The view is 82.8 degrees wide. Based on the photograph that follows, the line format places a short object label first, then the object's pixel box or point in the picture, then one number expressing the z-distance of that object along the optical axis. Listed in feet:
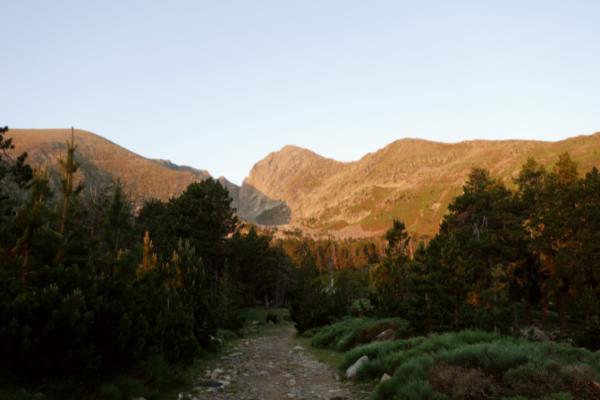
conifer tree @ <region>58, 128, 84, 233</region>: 26.84
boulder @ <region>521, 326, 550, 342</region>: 64.50
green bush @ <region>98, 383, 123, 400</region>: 20.83
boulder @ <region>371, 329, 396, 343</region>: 49.40
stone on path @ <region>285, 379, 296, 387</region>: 34.64
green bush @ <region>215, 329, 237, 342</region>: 71.16
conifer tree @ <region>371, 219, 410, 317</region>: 70.08
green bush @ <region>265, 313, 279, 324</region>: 131.13
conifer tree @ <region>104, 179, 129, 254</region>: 29.19
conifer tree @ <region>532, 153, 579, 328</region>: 86.02
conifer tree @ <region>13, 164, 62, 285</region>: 21.12
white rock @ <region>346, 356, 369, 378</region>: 35.16
